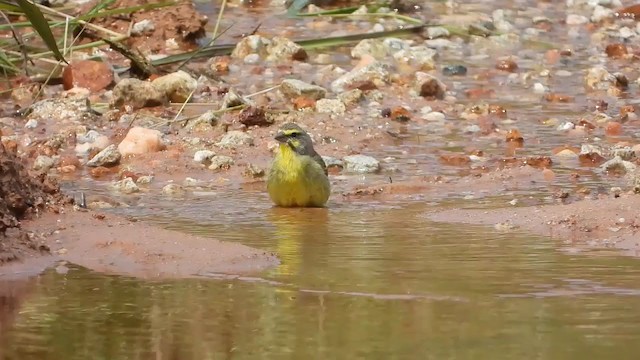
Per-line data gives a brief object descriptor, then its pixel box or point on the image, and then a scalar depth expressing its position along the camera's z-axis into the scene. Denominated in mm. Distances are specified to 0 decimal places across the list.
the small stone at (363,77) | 11266
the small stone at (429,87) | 11164
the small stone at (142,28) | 12708
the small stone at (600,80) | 11719
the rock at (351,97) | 10703
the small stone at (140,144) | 9359
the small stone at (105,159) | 9141
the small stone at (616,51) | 12969
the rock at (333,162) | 9227
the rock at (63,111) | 10180
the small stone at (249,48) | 12422
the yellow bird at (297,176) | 8039
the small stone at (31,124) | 10031
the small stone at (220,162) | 9125
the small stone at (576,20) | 14578
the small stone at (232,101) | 10359
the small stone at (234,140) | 9570
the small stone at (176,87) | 10719
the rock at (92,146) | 9477
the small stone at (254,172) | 8969
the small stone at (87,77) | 11016
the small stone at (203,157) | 9258
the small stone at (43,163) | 8953
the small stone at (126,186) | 8422
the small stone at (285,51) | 12328
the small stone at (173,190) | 8390
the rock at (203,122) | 10016
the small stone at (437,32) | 13422
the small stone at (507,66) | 12414
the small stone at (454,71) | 12219
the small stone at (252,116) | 10000
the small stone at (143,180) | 8742
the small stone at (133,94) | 10500
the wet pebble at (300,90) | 10758
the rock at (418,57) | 12352
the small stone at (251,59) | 12281
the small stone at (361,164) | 9109
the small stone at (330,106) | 10469
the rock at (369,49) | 12562
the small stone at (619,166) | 8797
